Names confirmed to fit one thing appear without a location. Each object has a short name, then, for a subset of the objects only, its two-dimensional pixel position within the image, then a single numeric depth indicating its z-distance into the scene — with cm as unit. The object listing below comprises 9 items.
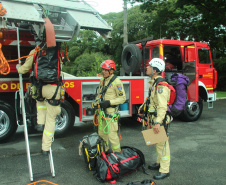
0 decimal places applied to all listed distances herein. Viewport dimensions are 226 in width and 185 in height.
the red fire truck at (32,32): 352
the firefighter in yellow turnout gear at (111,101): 411
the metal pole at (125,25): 1611
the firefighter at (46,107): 390
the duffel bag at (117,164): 354
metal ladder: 355
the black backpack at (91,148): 394
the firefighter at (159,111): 355
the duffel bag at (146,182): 322
